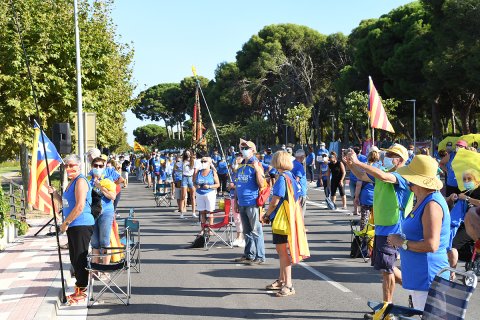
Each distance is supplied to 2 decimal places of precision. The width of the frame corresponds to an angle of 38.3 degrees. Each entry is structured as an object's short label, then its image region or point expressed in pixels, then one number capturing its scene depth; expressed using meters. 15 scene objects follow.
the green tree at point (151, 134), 137.62
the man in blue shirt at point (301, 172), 12.96
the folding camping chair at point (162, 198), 22.74
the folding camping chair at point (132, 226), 9.09
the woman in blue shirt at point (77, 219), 7.62
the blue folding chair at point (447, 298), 3.87
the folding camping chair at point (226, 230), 12.41
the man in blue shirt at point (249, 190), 10.34
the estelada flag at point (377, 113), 12.27
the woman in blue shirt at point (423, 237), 4.68
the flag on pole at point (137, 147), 62.47
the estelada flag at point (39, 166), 9.01
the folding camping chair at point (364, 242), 10.45
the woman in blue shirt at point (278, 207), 8.21
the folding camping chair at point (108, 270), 7.63
